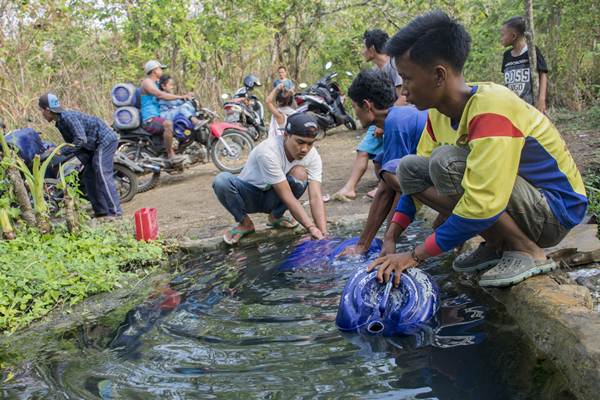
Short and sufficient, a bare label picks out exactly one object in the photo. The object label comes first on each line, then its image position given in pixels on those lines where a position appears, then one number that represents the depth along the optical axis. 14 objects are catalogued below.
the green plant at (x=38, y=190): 4.76
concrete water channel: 2.13
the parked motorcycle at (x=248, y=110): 10.46
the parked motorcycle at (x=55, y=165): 6.56
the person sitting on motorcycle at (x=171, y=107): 8.64
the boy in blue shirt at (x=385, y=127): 3.70
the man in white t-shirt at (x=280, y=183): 4.45
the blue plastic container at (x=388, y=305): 2.62
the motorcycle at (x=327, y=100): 10.41
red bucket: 4.89
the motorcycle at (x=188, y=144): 8.45
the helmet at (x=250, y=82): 11.14
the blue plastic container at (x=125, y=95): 8.45
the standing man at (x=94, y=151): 6.32
